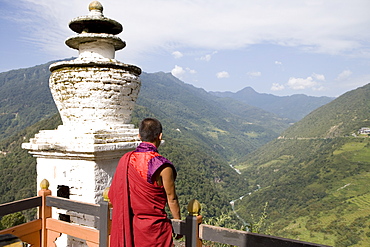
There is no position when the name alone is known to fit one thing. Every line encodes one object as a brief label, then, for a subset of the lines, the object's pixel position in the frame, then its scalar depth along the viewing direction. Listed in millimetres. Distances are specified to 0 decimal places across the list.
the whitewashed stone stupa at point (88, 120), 4090
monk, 2686
